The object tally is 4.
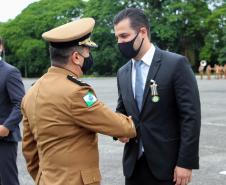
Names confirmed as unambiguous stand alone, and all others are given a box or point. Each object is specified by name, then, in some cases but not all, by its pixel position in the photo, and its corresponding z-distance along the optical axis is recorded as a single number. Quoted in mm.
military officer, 3020
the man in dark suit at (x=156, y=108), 3469
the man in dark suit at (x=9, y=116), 4797
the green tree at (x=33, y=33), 66500
